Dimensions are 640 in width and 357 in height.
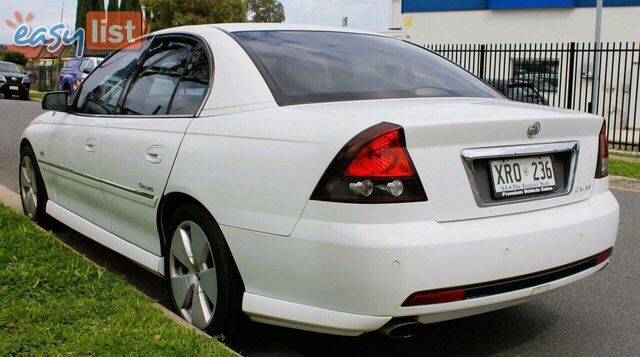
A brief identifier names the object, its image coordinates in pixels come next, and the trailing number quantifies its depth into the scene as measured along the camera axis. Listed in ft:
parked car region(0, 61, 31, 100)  95.09
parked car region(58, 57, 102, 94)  73.87
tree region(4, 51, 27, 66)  228.22
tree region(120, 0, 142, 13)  153.38
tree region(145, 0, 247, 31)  124.16
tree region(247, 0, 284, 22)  195.62
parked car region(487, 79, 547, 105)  53.16
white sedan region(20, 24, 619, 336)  8.46
